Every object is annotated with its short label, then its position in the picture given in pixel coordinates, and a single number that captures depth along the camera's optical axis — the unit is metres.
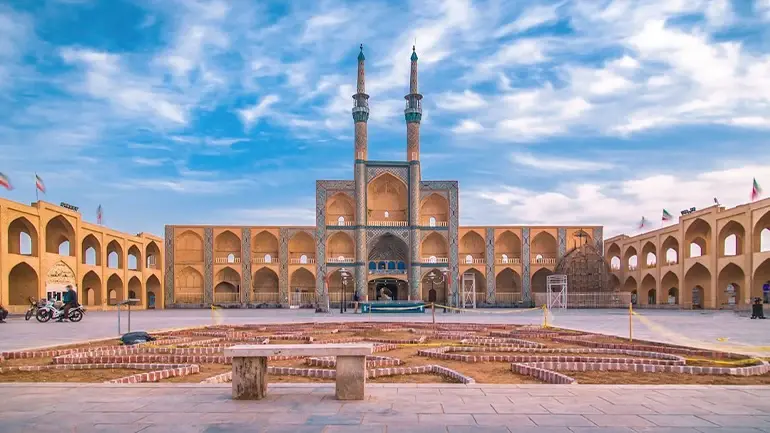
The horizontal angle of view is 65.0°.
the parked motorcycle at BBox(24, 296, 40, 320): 24.66
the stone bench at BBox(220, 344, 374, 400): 5.92
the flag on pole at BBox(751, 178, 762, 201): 30.62
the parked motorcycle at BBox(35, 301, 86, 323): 23.00
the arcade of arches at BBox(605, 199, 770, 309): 30.56
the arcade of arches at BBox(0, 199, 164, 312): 29.27
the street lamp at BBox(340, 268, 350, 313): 34.10
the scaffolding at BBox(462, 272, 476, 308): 44.34
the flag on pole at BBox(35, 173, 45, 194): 30.34
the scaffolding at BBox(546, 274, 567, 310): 38.53
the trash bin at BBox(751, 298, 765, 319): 24.70
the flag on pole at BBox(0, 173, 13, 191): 26.03
